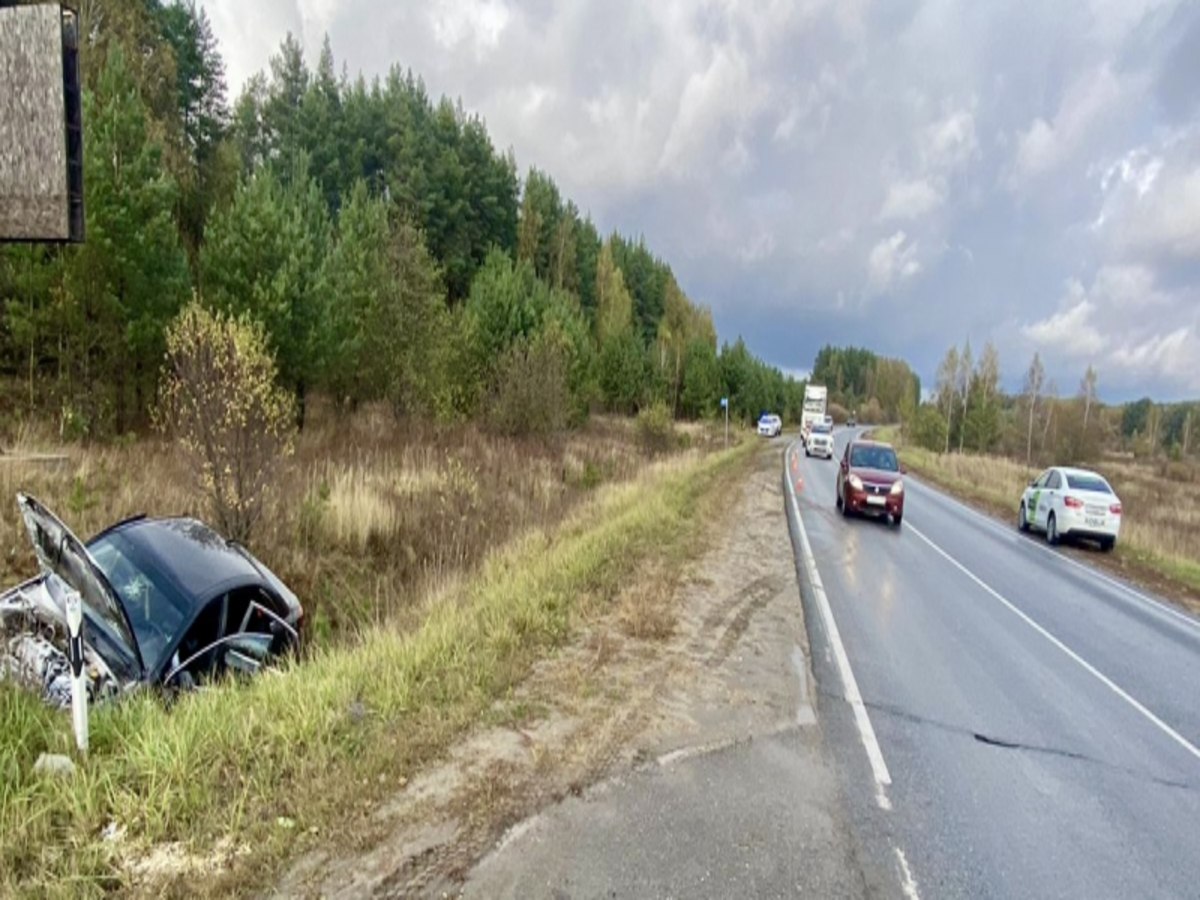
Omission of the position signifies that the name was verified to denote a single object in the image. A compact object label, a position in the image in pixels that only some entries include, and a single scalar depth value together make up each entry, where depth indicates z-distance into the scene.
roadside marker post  3.39
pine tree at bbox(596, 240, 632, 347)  60.63
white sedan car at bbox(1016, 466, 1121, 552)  14.98
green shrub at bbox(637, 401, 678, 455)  29.47
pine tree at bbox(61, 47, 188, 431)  13.68
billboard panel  3.28
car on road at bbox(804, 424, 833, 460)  39.25
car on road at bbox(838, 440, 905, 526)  15.56
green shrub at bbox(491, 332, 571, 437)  21.59
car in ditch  4.50
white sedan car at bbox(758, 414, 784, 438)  66.06
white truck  61.55
